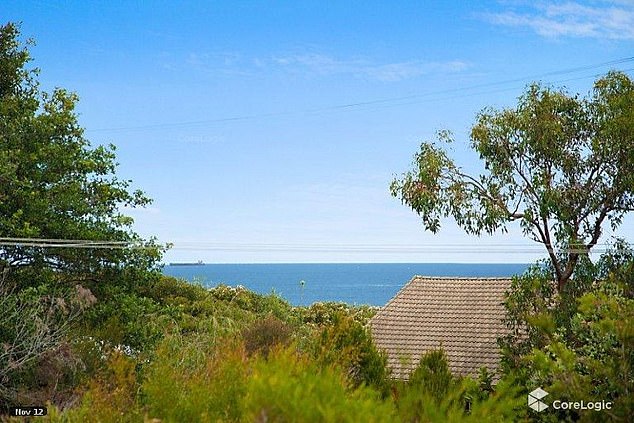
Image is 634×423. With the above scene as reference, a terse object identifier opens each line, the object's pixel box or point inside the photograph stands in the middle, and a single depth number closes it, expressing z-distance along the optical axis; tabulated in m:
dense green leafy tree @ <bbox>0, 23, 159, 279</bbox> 13.11
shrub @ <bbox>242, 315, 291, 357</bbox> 14.66
